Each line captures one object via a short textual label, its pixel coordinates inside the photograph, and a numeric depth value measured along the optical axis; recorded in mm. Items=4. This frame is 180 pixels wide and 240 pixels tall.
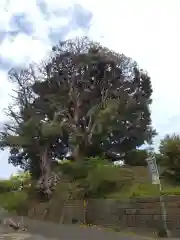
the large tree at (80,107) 14822
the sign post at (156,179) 8191
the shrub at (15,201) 13410
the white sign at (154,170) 8563
